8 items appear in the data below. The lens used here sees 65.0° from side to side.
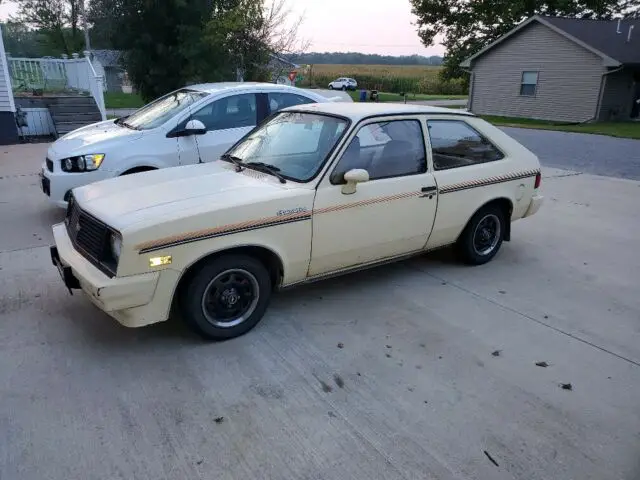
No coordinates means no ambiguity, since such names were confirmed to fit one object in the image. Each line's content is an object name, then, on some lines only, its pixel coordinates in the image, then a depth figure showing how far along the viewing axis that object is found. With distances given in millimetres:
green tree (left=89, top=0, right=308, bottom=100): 24078
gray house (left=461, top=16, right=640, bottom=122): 22484
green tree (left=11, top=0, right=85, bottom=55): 47906
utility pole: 27609
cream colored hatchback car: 3299
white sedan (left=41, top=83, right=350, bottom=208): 6039
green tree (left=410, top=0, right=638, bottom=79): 33094
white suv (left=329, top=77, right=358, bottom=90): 51875
